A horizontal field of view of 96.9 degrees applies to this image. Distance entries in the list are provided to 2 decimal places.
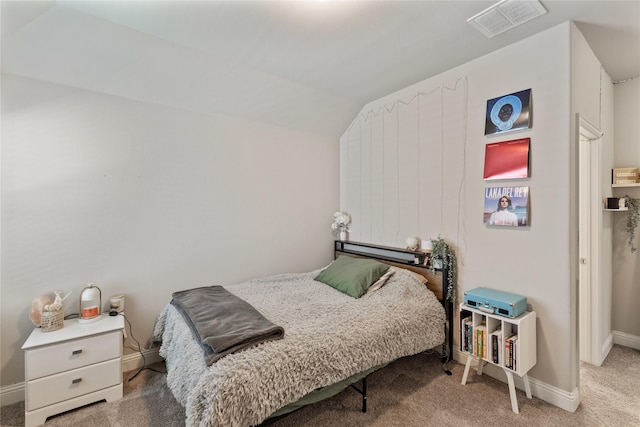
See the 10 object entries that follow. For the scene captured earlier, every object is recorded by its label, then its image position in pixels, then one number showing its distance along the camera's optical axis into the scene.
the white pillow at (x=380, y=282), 2.57
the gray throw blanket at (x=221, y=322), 1.55
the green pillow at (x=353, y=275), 2.55
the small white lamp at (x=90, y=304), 2.15
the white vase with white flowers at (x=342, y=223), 3.68
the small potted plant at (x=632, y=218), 2.63
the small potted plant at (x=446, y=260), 2.50
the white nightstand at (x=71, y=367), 1.82
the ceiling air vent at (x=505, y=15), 1.79
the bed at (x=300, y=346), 1.36
